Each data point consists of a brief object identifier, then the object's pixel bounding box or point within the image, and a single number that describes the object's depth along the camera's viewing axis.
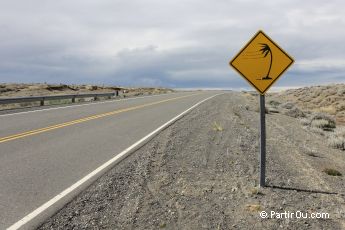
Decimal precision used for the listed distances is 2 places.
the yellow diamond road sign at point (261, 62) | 8.23
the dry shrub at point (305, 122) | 23.52
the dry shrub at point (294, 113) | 29.34
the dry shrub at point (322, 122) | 23.80
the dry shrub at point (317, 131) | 20.05
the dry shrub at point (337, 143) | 16.05
